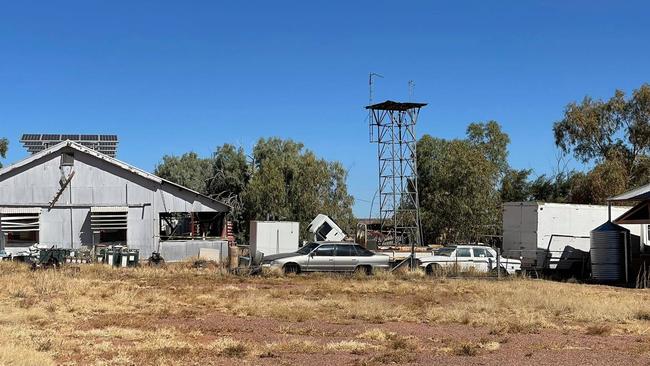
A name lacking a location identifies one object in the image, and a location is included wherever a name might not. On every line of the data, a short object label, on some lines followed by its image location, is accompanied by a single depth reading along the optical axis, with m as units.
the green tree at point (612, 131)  52.72
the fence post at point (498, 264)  27.58
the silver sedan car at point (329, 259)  27.50
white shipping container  30.66
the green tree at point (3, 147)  55.47
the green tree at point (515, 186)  57.41
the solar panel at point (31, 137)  39.72
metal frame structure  39.69
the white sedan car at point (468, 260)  28.73
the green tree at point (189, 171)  55.81
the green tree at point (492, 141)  59.75
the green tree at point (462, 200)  47.28
